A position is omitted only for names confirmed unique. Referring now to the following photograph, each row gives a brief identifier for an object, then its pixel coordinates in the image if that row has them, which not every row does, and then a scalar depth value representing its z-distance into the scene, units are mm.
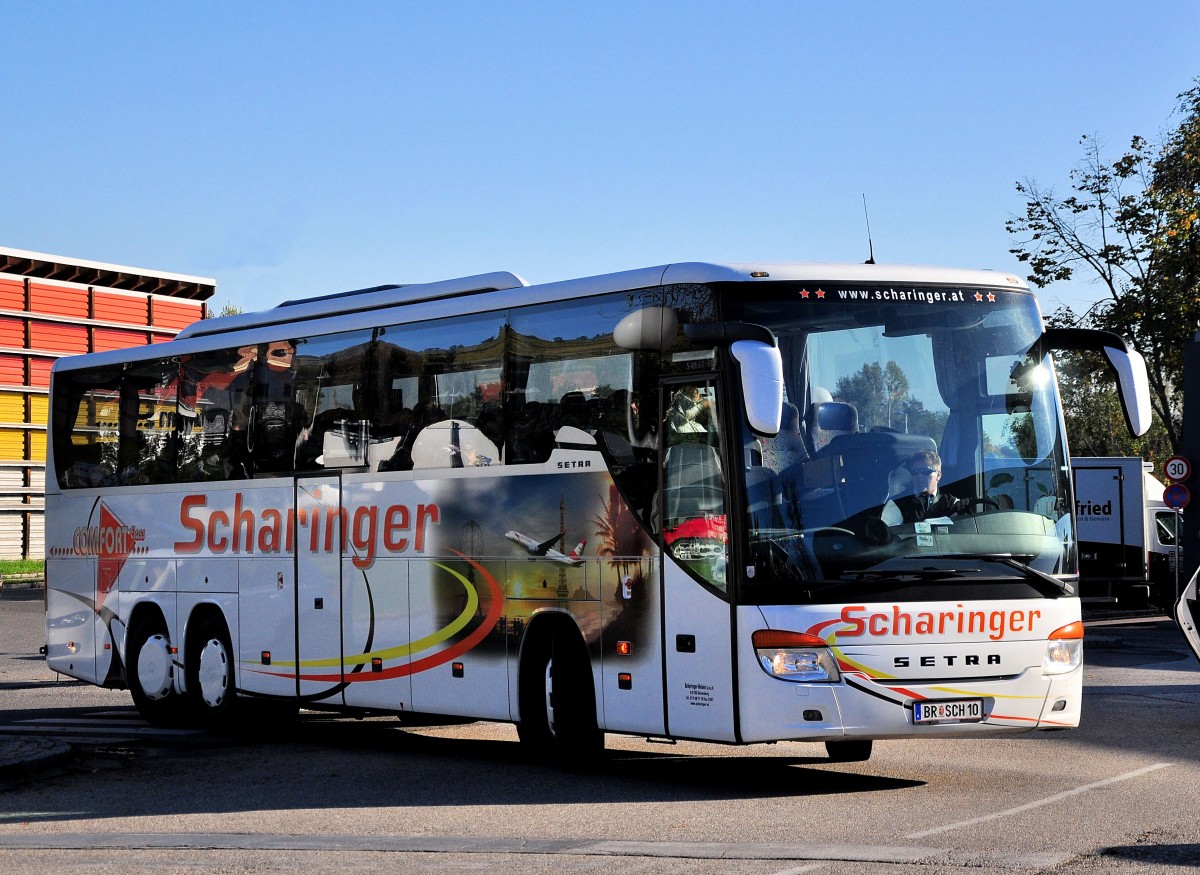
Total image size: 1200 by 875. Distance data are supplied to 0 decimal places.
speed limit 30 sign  31547
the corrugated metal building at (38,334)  53594
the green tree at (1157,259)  38500
